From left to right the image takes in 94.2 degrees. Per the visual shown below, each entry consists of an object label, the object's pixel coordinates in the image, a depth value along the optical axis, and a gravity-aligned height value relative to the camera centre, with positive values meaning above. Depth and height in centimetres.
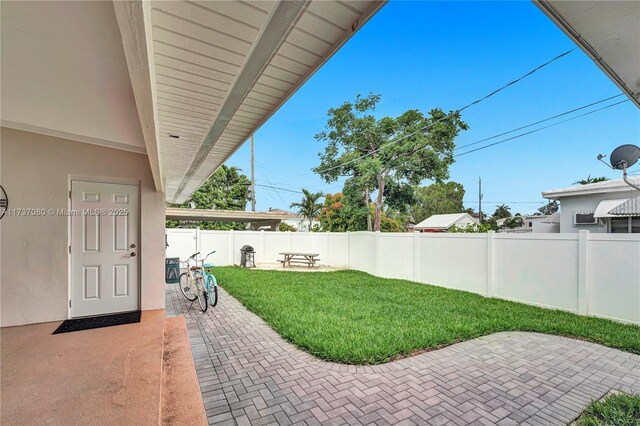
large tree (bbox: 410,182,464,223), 4084 +208
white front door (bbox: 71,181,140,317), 405 -46
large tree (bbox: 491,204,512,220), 4281 +43
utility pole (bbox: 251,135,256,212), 2108 +201
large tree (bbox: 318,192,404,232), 1680 -11
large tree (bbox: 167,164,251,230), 2359 +167
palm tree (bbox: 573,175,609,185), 1992 +243
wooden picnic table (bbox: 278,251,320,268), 1203 -186
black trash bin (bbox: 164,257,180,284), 788 -148
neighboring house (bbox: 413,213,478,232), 2447 -58
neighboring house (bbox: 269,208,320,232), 1755 -60
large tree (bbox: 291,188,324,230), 2416 +84
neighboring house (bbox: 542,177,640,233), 939 +27
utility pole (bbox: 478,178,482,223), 3362 +207
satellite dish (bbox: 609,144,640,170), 351 +70
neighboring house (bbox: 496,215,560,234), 1320 -50
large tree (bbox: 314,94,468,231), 1480 +349
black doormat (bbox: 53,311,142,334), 361 -138
